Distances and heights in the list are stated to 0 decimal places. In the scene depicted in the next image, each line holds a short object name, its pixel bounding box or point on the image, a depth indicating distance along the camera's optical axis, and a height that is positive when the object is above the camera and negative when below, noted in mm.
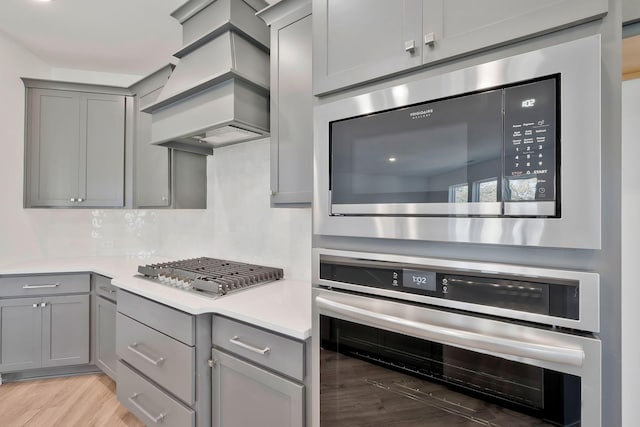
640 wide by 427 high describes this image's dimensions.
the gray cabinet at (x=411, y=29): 664 +496
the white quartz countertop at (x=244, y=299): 1214 -432
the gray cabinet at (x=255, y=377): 1146 -680
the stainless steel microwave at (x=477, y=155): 609 +153
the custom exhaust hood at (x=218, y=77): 1670 +815
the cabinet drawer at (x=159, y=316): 1465 -554
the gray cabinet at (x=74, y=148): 2617 +600
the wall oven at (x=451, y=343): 627 -323
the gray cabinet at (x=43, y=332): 2357 -946
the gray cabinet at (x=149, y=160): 2396 +464
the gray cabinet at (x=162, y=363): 1443 -798
